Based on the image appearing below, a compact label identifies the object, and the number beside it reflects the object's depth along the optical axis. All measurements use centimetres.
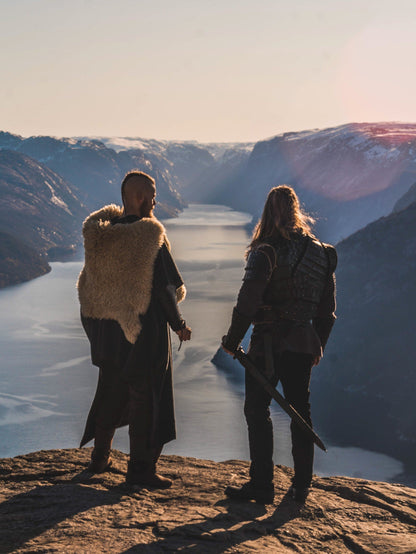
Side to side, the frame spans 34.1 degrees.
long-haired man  490
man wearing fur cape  514
